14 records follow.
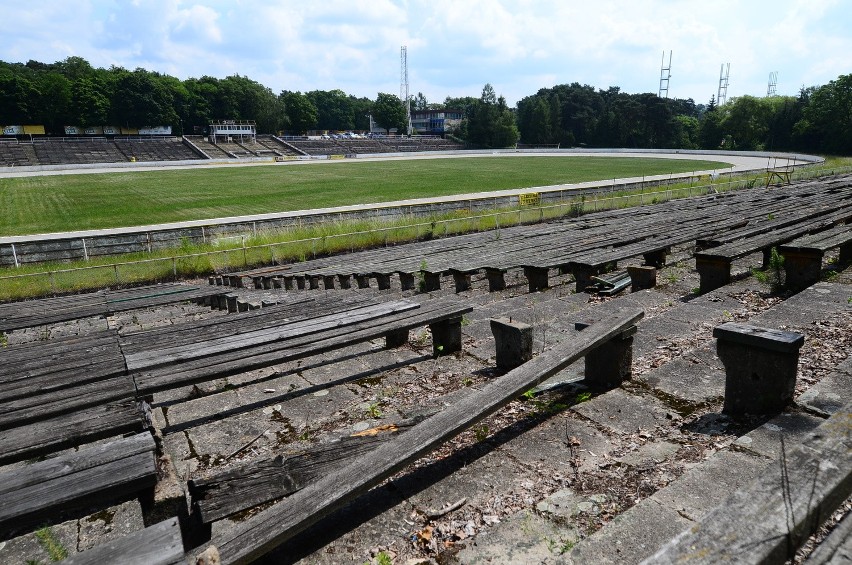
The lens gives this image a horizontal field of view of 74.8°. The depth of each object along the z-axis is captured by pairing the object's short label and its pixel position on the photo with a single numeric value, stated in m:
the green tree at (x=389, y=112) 153.12
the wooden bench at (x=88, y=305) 8.89
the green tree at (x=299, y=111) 134.50
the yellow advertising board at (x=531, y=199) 34.50
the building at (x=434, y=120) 177.88
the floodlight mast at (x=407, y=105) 148.77
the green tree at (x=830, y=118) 84.25
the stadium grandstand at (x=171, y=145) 84.62
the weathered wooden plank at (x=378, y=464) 2.35
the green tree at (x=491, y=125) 123.38
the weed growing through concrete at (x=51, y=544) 2.94
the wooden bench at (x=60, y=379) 3.66
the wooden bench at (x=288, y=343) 4.22
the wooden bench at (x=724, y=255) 7.64
